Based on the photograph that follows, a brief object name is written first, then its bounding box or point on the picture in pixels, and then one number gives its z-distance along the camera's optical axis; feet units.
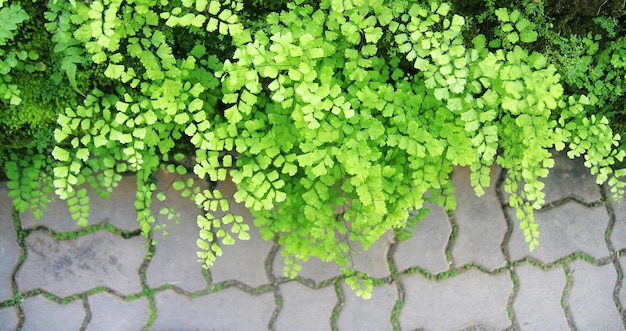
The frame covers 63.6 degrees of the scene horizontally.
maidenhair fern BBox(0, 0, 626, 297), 5.57
